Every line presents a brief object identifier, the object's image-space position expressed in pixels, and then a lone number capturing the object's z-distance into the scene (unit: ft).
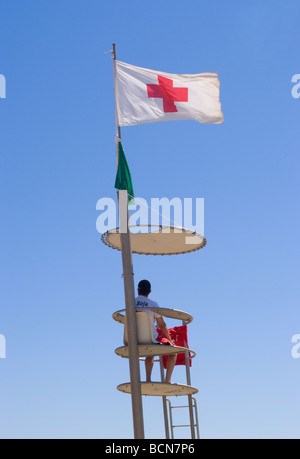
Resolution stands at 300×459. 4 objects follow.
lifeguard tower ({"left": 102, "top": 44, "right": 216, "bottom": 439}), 52.75
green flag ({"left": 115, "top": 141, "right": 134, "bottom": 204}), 57.98
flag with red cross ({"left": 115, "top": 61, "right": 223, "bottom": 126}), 59.98
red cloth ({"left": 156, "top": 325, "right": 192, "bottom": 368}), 60.75
